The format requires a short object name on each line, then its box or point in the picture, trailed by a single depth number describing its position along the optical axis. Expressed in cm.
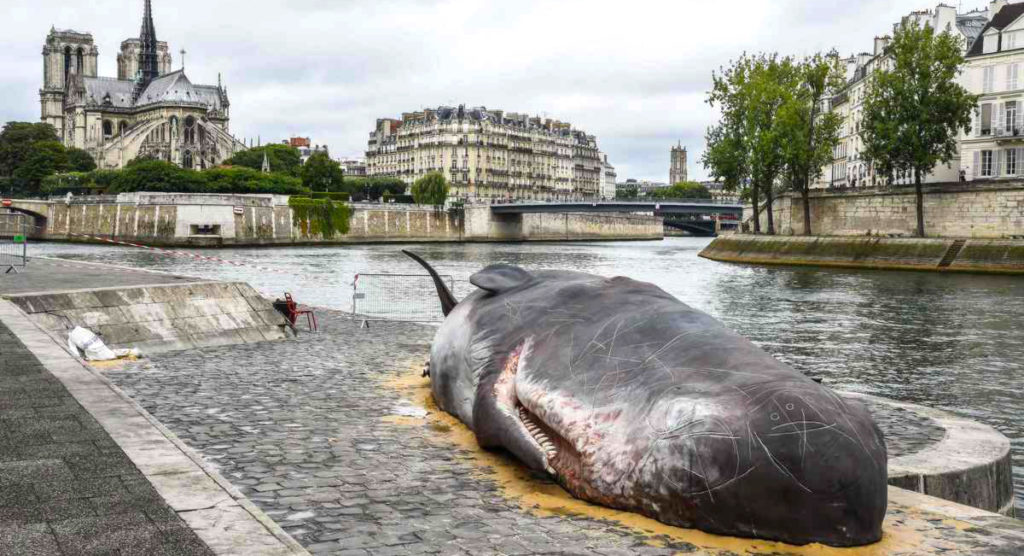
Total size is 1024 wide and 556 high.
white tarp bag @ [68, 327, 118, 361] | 1302
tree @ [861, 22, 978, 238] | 5488
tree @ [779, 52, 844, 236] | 6231
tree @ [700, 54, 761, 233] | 6806
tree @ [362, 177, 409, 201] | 13800
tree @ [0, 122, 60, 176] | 13251
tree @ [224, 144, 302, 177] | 13962
